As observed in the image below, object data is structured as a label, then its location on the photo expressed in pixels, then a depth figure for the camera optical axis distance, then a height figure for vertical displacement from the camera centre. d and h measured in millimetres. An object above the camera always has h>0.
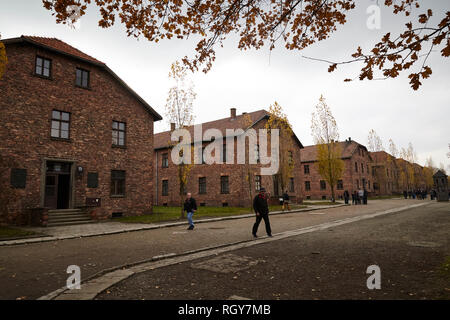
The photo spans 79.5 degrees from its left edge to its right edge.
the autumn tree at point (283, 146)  26297 +4071
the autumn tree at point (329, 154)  32312 +3831
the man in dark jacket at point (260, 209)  9742 -813
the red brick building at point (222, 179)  26781 +912
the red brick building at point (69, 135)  14055 +3247
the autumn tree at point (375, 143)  52534 +8036
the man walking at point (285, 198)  22356 -979
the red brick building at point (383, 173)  54966 +2777
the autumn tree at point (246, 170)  26292 +1656
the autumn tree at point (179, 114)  17641 +4826
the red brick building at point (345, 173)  45875 +2269
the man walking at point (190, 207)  12394 -899
